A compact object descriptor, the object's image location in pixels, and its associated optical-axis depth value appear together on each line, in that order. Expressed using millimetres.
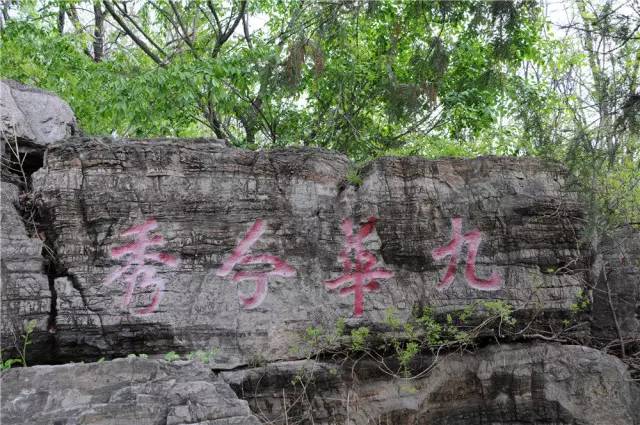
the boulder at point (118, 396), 3307
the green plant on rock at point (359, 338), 4637
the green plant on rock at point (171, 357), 3882
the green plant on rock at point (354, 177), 5066
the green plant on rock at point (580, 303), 5043
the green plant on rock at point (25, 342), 4196
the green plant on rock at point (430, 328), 4805
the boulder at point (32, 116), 4852
